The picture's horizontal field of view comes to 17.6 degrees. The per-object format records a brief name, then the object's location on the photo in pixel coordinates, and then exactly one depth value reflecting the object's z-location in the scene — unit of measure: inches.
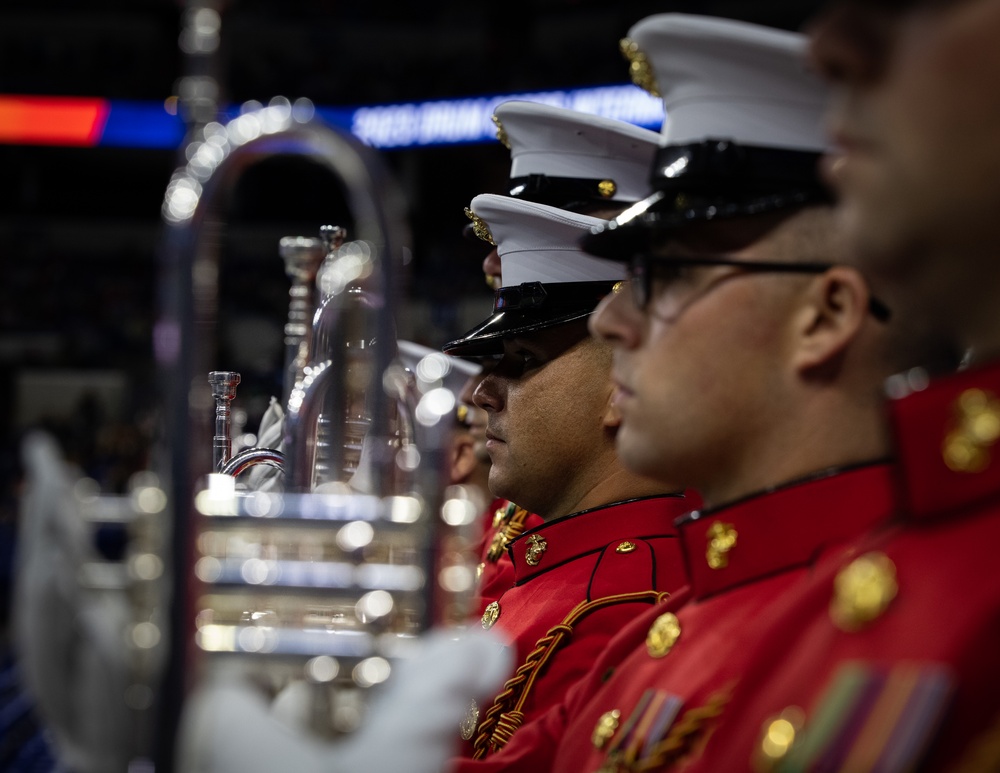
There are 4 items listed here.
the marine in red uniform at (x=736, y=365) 72.9
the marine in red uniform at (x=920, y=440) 65.1
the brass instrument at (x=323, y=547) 68.2
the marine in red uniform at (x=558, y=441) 89.1
